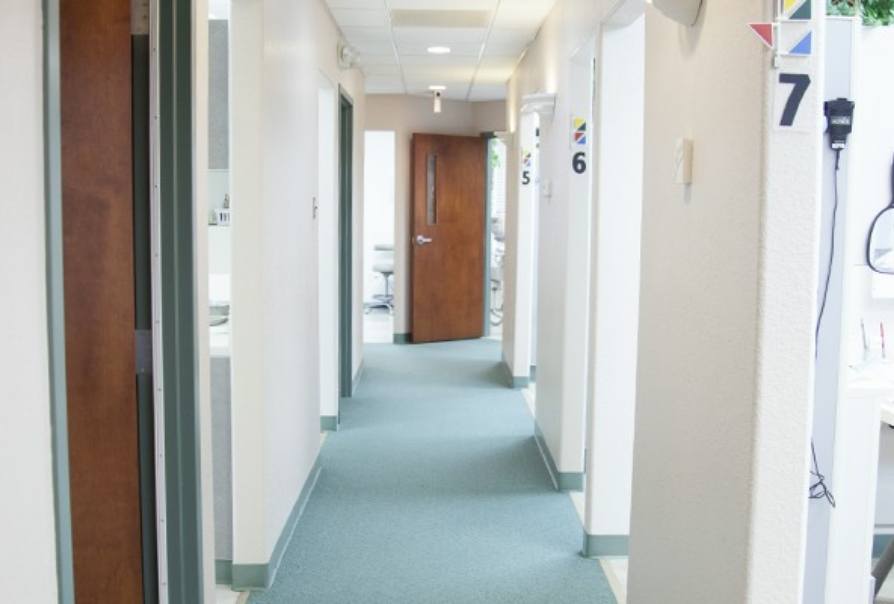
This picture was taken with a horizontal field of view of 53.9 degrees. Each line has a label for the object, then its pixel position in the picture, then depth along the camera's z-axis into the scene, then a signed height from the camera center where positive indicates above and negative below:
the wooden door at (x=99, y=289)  1.86 -0.15
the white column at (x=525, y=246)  6.17 -0.15
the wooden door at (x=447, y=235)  8.34 -0.11
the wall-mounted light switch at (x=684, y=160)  1.89 +0.14
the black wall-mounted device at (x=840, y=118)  1.81 +0.23
